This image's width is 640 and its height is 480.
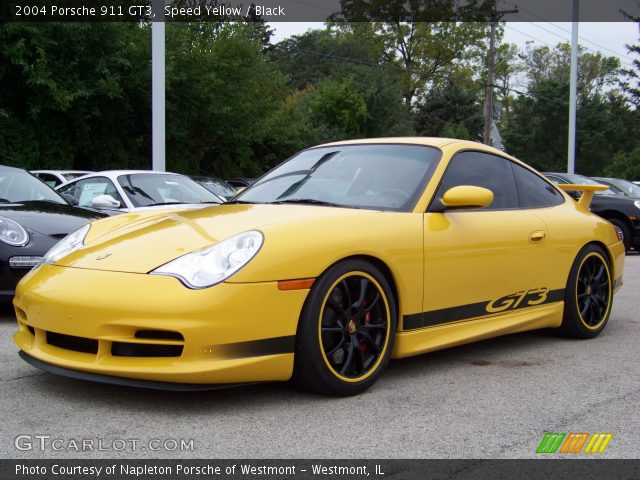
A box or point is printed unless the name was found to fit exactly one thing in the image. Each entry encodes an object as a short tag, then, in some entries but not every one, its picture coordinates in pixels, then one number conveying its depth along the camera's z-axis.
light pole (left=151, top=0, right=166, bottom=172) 13.44
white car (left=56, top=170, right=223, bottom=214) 8.51
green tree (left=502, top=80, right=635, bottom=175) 48.59
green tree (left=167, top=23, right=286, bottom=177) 22.77
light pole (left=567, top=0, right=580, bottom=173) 28.41
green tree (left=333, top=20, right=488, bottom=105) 58.25
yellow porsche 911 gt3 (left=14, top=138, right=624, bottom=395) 3.47
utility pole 33.72
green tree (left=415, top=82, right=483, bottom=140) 57.09
